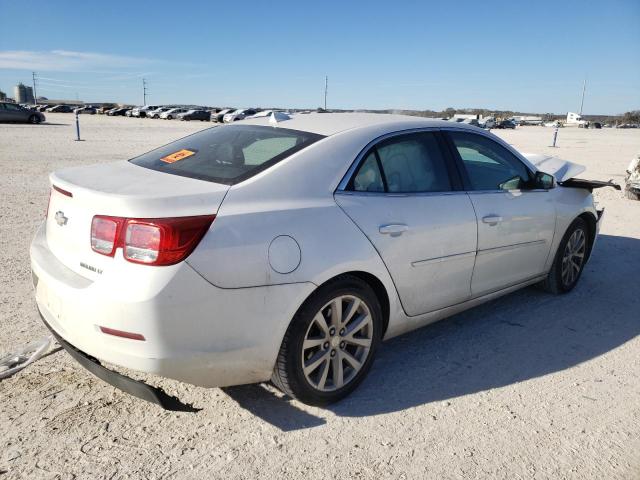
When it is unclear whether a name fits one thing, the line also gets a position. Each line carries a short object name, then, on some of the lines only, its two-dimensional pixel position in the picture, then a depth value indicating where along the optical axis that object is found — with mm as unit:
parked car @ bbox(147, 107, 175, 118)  64812
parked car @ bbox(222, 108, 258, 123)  48188
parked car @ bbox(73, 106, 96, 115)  71625
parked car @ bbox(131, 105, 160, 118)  65938
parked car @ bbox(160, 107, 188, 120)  62719
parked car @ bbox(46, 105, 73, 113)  69862
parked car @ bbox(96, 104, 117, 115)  73050
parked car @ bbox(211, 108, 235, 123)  53262
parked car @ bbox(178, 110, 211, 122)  58844
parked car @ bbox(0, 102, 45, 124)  32062
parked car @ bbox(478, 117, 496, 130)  59825
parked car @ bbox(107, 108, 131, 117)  65688
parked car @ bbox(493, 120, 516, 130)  64344
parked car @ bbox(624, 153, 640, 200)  9781
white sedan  2348
